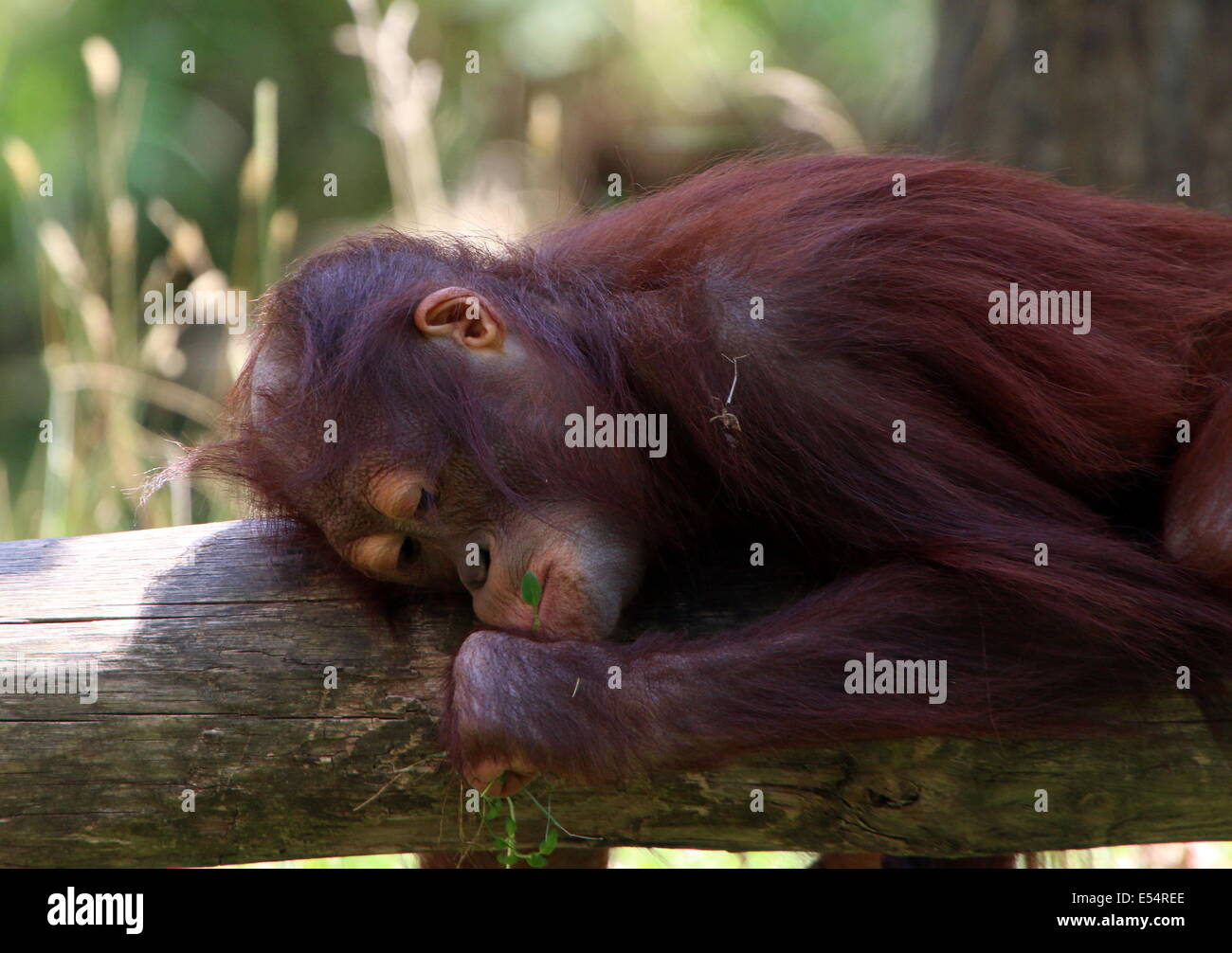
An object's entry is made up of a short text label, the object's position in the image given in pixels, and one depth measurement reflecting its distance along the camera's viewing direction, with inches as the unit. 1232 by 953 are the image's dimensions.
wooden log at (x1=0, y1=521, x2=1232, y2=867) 106.1
